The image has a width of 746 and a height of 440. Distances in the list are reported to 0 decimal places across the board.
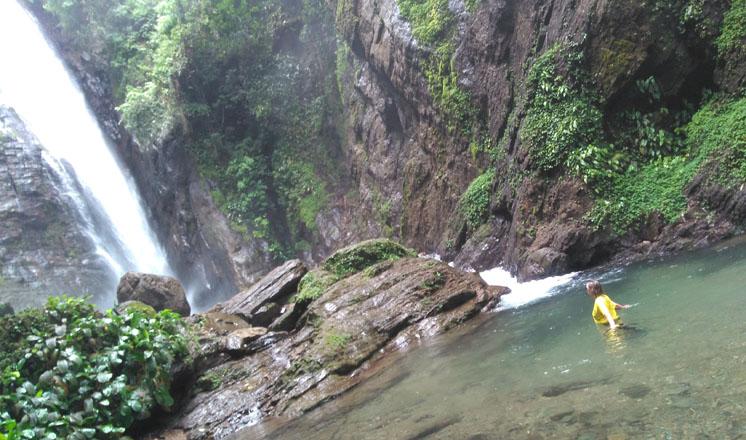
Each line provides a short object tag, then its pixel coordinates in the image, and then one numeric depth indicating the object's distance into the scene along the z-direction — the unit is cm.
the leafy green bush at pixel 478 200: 1564
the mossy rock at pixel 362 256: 1281
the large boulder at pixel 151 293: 1620
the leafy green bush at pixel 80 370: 696
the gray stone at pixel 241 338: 1001
